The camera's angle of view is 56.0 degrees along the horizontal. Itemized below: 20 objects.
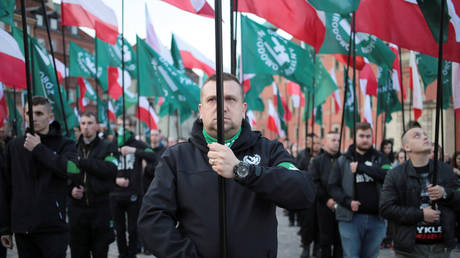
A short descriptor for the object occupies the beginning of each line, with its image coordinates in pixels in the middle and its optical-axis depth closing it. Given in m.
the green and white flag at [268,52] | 7.82
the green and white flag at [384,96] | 11.36
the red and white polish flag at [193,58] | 9.95
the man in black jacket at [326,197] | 6.67
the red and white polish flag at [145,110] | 12.12
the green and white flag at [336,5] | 4.71
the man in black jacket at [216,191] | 2.35
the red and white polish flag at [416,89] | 8.14
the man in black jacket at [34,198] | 4.08
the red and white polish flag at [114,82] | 11.59
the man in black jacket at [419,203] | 4.04
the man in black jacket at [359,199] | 5.54
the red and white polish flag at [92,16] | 7.93
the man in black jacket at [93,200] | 5.39
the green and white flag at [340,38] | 7.21
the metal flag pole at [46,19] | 5.24
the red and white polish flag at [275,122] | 14.96
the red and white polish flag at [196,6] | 5.11
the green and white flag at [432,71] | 7.96
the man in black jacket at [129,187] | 7.02
